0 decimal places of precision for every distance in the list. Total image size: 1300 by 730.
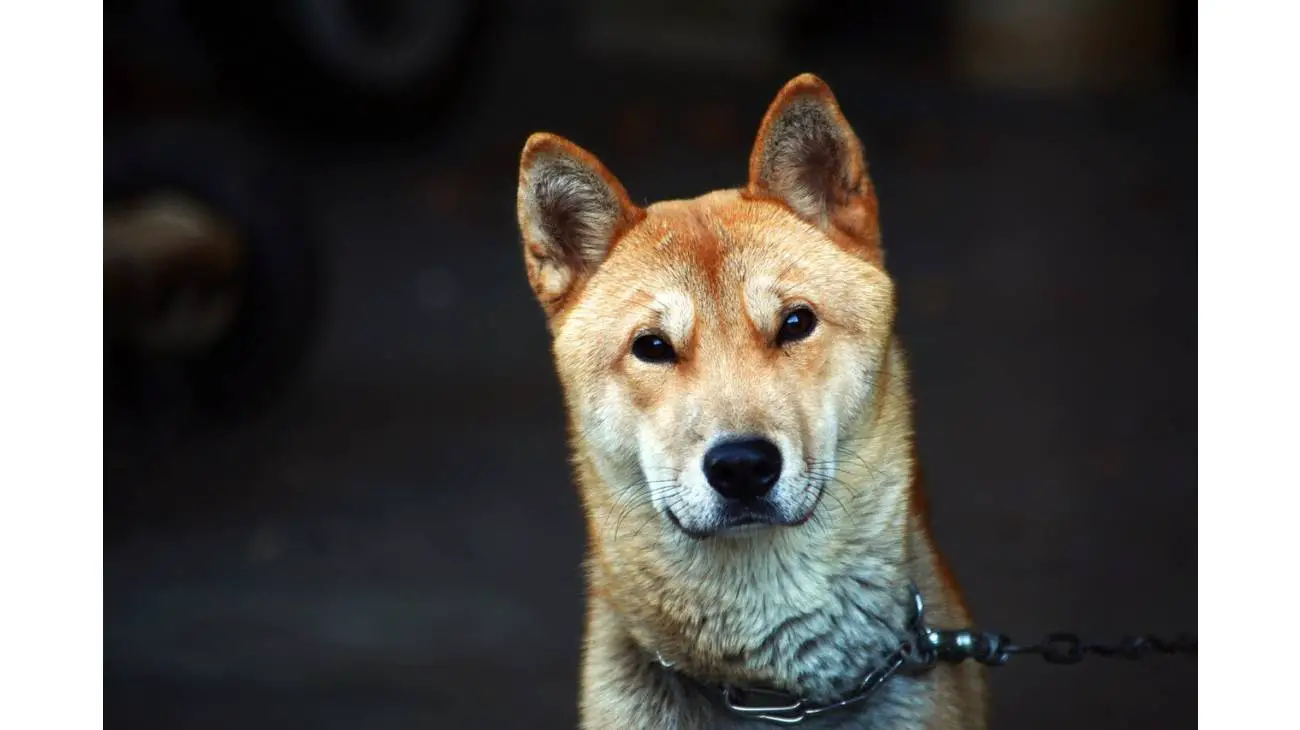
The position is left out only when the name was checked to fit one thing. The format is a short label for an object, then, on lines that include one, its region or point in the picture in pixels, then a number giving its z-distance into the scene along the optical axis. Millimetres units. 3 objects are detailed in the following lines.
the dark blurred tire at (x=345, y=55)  8719
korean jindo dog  4281
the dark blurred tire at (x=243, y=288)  8062
